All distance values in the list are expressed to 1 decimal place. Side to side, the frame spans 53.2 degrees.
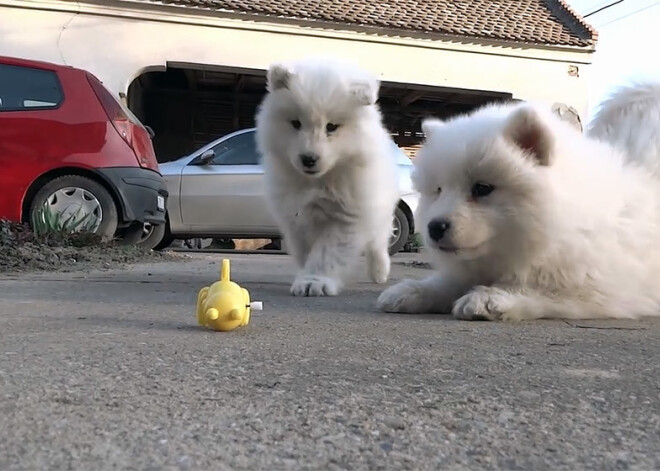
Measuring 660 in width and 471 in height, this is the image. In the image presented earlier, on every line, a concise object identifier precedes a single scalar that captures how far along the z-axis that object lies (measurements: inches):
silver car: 302.2
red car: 201.0
